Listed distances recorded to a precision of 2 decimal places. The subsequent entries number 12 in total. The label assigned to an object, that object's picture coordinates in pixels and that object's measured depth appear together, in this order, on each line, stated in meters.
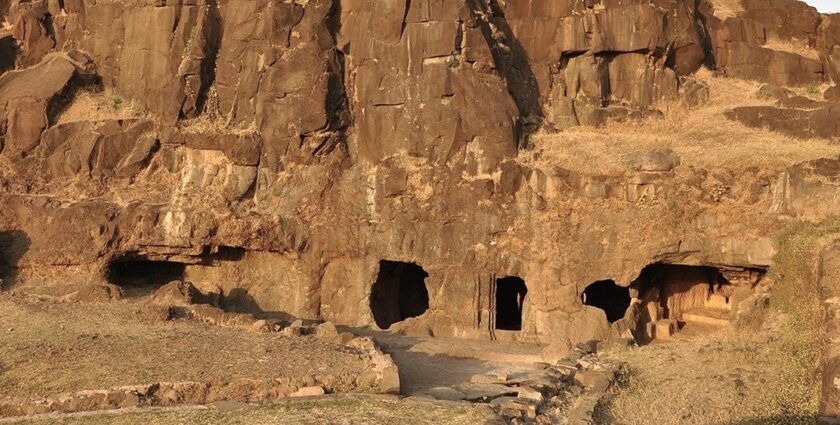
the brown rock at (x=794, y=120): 23.59
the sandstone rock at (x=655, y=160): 21.75
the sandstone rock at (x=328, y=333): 18.48
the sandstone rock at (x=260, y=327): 18.62
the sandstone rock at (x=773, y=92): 26.97
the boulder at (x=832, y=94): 26.70
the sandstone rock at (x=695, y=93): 27.14
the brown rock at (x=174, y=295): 20.77
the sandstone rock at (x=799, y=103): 25.62
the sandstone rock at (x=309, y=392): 14.23
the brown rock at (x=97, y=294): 21.25
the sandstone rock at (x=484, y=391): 15.13
